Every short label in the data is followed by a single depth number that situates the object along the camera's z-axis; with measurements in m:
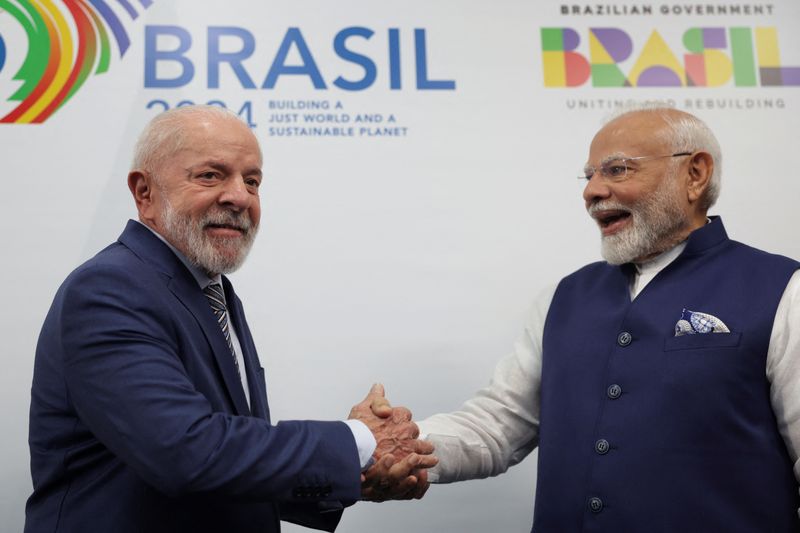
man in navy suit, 1.61
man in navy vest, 2.05
